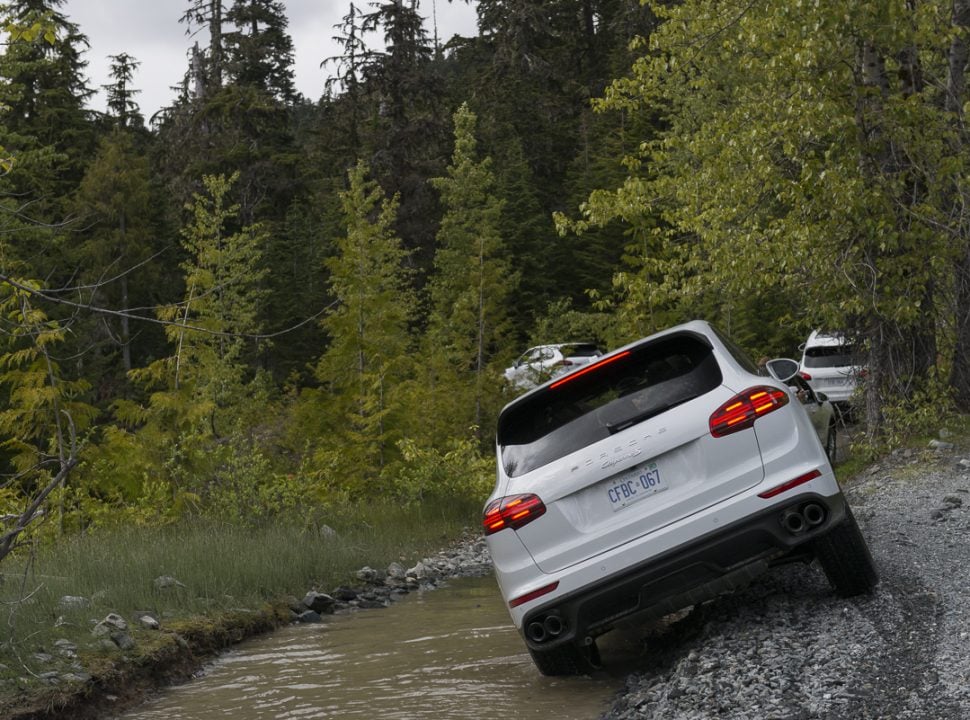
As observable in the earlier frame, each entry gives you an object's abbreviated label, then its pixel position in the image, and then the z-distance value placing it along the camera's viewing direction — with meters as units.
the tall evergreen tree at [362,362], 20.48
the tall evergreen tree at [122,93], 57.84
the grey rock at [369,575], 12.90
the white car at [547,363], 21.73
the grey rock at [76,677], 7.44
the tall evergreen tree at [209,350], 17.92
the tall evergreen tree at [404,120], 41.72
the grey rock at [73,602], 8.98
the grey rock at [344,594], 11.94
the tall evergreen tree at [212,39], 49.59
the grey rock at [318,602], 11.34
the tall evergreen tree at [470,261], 31.22
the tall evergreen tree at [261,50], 51.59
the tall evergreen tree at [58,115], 44.41
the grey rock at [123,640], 8.42
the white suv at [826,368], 21.50
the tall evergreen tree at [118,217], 43.09
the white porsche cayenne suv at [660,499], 6.14
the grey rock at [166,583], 10.27
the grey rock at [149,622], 9.15
